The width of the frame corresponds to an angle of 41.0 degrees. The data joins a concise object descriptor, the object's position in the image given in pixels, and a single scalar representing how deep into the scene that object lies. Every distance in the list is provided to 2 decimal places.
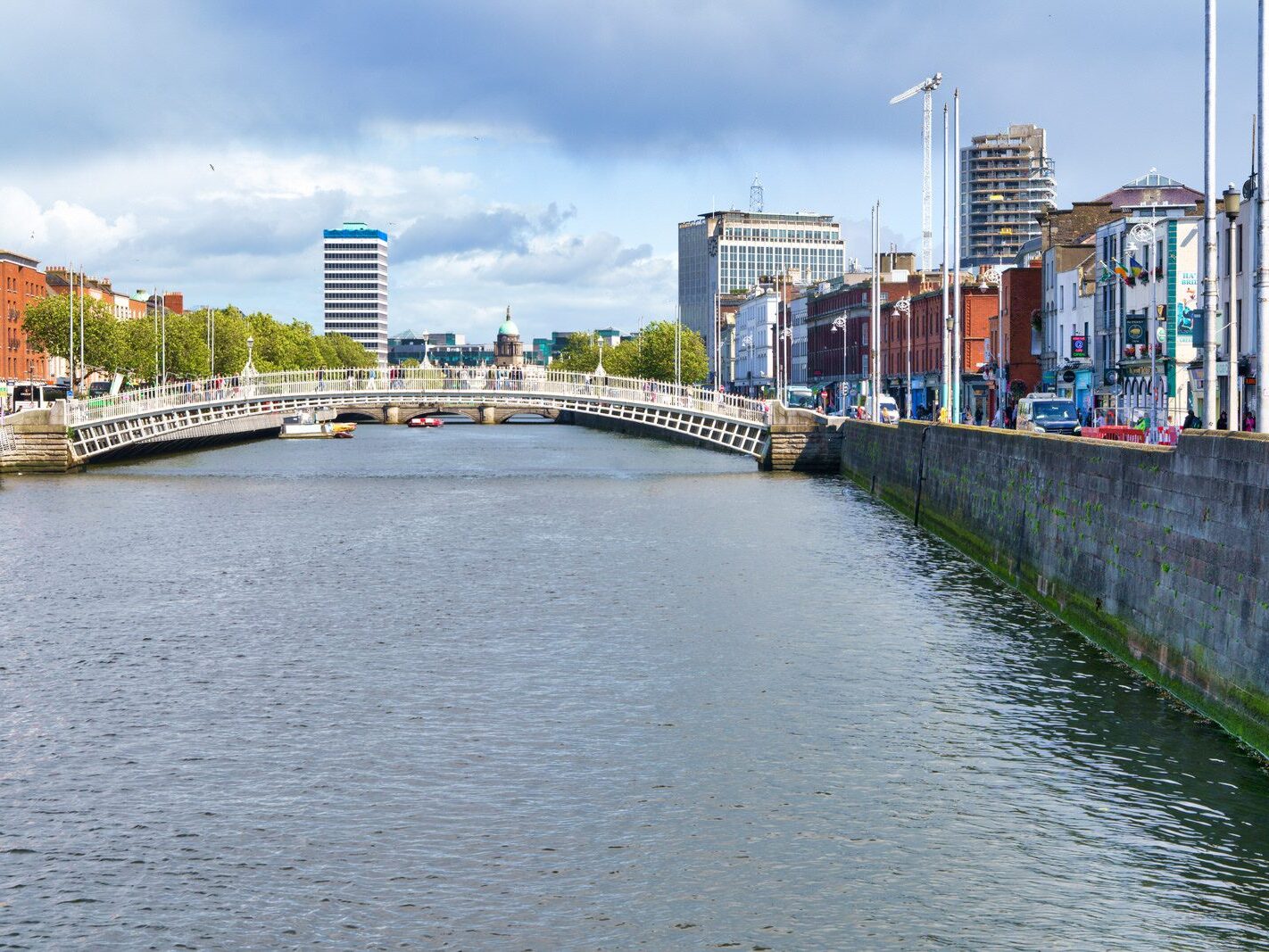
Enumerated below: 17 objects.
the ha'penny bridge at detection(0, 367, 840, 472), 78.12
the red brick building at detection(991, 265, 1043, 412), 97.75
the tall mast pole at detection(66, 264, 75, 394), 111.19
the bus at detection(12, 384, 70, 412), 123.06
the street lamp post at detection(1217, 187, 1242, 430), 61.60
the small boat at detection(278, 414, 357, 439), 138.25
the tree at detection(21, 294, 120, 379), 123.69
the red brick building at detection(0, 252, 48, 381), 147.62
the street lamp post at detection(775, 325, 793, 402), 153.98
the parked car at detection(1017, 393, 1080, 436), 54.88
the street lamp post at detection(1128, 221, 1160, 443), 69.50
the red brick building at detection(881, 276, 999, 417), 110.81
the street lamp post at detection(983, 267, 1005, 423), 96.12
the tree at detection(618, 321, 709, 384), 161.38
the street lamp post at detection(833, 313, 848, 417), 103.59
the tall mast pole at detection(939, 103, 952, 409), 62.56
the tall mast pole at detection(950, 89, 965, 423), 61.44
